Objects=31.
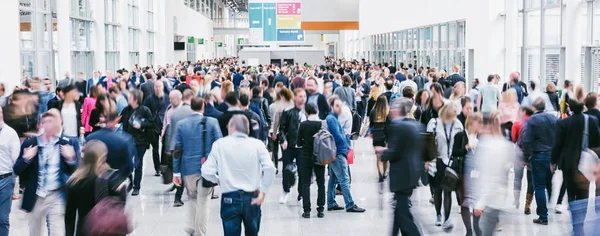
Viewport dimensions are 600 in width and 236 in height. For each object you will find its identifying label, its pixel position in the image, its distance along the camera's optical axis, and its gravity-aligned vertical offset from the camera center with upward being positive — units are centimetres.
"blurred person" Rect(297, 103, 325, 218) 985 -117
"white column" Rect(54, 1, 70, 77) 2447 +109
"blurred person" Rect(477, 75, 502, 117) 1514 -55
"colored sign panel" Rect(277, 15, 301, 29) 4678 +289
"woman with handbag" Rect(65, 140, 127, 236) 602 -89
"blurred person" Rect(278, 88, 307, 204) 1084 -81
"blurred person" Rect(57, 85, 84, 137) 1112 -58
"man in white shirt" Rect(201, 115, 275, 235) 692 -94
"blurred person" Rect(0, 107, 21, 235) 733 -87
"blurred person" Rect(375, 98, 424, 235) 751 -92
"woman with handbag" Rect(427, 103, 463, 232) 859 -81
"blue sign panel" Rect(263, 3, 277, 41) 4594 +278
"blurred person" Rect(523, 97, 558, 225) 914 -93
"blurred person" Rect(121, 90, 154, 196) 1145 -76
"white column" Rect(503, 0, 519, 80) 2120 +94
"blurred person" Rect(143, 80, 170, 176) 1294 -55
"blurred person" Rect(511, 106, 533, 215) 933 -115
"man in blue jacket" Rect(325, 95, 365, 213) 1004 -128
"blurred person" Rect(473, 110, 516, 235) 696 -93
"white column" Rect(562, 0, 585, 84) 1728 +71
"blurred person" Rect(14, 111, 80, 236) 713 -92
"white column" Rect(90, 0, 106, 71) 2928 +137
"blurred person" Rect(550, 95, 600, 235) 867 -85
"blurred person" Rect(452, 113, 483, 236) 797 -93
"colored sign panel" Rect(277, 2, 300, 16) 4725 +376
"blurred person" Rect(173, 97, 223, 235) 842 -87
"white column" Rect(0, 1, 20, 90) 1841 +62
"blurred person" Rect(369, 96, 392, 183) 1123 -77
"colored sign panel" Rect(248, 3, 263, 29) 4538 +321
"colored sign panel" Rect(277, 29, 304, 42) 4694 +212
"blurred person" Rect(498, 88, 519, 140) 1091 -59
